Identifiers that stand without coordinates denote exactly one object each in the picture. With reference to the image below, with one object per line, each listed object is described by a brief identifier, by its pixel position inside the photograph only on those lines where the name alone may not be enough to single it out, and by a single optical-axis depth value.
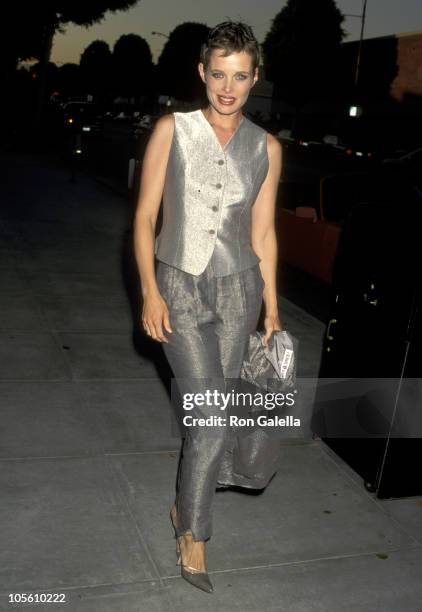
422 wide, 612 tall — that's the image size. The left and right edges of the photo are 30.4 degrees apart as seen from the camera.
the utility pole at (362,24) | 52.81
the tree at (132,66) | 145.38
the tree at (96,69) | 154.50
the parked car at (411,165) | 8.22
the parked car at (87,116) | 41.17
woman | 2.99
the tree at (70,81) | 167.38
